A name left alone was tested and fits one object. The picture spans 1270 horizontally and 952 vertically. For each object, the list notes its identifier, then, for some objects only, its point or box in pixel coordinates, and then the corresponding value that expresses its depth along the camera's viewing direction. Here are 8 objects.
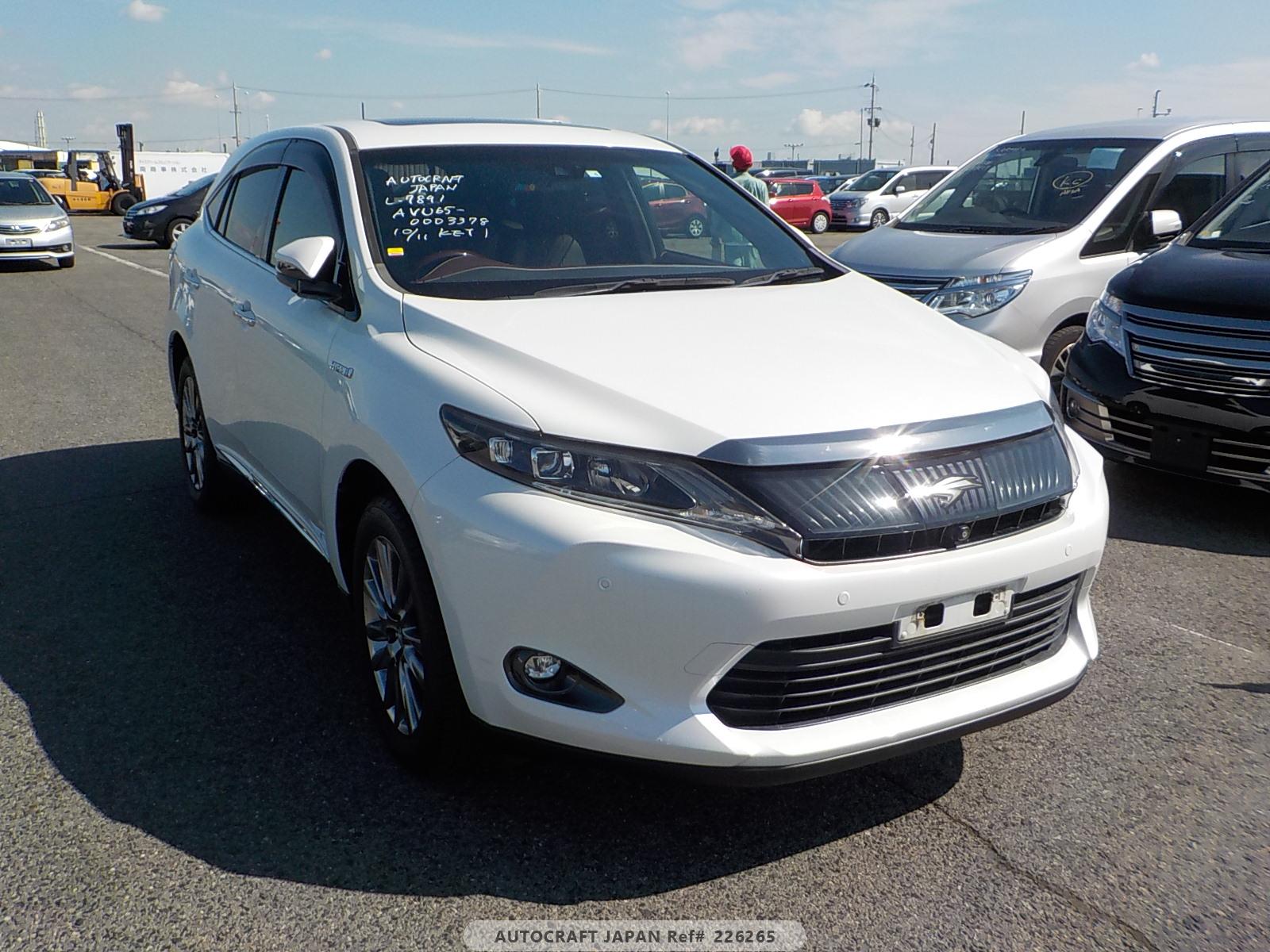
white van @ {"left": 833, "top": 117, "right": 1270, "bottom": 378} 6.88
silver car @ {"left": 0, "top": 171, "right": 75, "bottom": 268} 18.19
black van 5.02
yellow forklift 39.16
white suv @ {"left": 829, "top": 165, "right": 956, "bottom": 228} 32.56
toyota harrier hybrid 2.49
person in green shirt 11.16
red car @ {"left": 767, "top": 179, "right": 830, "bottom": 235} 33.12
